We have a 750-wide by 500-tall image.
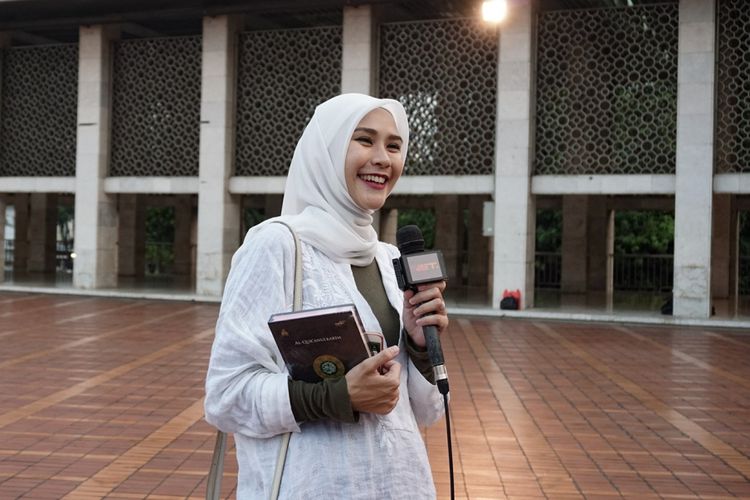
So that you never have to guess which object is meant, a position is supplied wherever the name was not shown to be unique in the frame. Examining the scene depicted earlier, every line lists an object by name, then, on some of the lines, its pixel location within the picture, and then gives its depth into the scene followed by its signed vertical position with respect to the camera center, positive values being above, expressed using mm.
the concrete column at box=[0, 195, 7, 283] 18516 +251
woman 1739 -181
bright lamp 11477 +3386
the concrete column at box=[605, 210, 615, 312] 21453 +18
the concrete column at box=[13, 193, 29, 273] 27078 +347
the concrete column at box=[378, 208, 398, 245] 18734 +665
